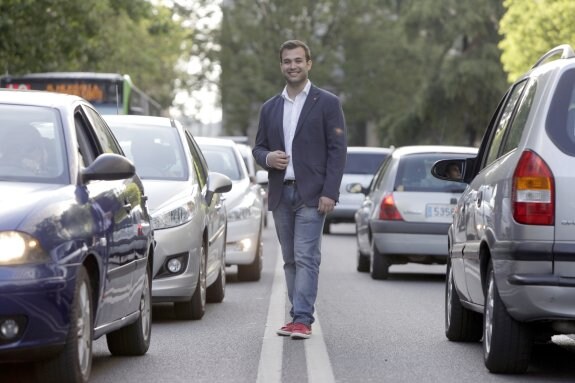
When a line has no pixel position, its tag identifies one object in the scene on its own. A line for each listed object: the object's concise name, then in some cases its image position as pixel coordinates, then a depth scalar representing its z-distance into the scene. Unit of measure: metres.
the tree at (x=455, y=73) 58.31
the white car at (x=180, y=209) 11.88
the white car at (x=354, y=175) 30.86
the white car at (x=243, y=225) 16.86
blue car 7.01
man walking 10.69
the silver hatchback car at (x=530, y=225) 7.97
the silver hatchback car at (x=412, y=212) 17.19
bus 32.25
